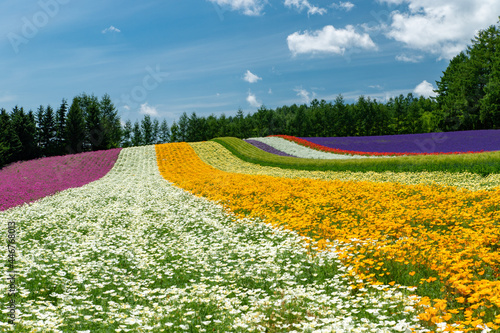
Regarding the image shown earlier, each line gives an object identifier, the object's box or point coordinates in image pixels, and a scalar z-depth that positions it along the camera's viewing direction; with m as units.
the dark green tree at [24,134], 55.54
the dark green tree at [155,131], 103.81
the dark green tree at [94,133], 67.27
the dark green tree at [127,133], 100.75
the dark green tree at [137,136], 99.75
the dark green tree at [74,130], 62.75
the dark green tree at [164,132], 106.88
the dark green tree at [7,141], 50.39
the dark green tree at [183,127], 103.00
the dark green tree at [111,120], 84.12
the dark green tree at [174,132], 104.19
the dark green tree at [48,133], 63.78
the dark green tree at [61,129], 65.00
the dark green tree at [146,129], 98.94
